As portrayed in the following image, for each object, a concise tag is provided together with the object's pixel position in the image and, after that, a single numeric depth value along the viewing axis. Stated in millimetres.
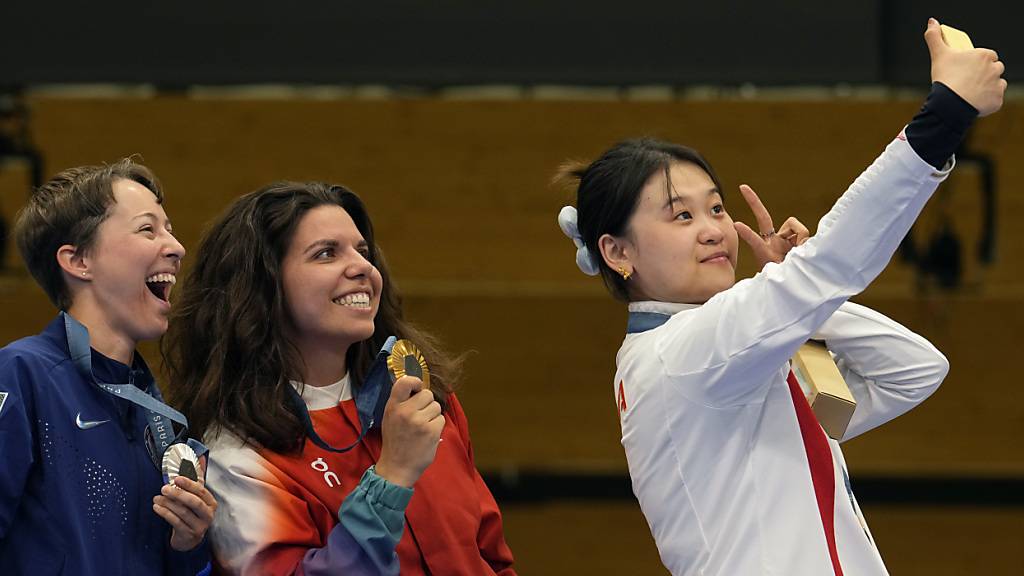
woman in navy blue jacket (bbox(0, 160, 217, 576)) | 7280
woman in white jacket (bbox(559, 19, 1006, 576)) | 7205
